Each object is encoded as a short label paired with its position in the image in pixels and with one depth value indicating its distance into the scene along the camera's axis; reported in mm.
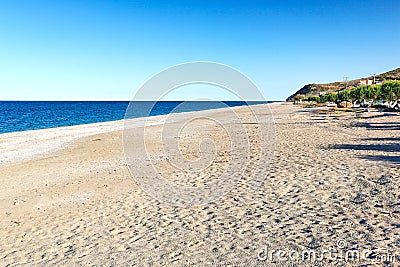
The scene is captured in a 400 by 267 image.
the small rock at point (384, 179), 7515
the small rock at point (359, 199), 6388
